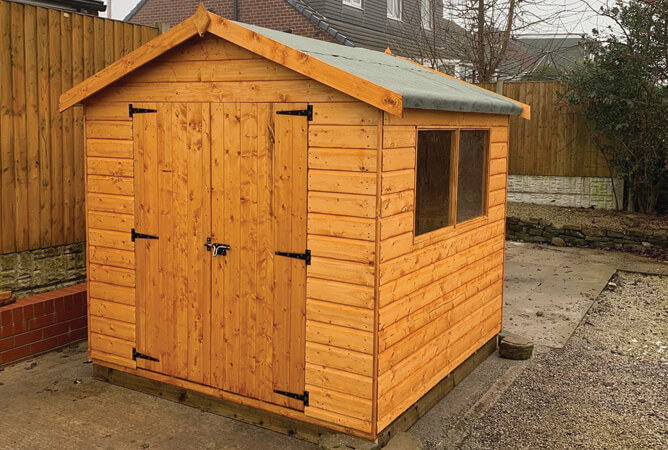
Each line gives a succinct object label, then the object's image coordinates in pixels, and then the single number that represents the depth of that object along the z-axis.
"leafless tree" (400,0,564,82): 17.05
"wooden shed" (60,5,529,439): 4.86
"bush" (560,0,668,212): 13.03
